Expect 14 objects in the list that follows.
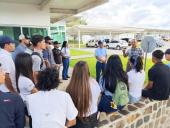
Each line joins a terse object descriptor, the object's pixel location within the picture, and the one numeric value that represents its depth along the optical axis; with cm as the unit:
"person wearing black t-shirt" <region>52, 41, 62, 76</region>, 441
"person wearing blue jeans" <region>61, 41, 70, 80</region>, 480
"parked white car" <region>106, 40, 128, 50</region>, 1823
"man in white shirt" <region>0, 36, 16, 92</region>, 184
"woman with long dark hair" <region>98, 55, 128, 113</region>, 210
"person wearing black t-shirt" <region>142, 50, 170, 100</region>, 248
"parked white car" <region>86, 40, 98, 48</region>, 2071
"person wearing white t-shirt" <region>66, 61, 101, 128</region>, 168
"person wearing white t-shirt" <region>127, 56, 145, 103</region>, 239
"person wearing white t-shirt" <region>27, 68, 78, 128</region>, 133
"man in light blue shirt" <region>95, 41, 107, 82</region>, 438
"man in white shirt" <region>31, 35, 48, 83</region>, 223
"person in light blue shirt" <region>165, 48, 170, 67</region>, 305
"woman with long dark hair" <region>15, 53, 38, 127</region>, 175
